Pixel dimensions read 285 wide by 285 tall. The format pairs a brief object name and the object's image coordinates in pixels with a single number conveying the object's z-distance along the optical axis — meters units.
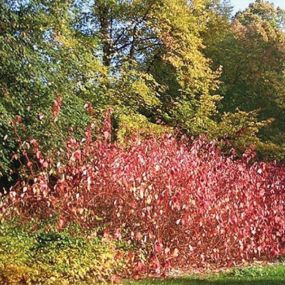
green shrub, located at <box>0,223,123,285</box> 7.27
